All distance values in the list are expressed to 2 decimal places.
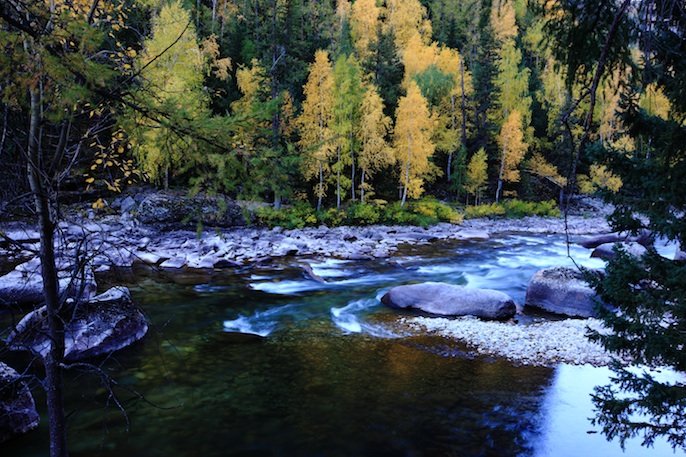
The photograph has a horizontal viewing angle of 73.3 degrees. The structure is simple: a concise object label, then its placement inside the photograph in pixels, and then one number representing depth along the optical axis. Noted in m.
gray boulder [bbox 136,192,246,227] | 20.86
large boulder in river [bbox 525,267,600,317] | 10.51
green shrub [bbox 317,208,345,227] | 24.79
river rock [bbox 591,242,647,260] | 16.70
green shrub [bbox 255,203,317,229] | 23.17
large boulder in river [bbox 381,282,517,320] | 10.31
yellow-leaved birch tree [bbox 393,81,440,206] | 27.55
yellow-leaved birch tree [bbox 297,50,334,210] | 26.17
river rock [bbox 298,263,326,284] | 13.76
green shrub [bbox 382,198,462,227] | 26.58
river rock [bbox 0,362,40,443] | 5.20
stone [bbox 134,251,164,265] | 14.84
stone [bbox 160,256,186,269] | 14.55
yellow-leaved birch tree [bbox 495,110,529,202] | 35.06
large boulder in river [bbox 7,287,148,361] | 7.13
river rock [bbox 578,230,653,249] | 20.60
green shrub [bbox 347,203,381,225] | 25.55
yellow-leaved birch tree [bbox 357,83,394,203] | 26.57
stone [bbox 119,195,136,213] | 22.20
